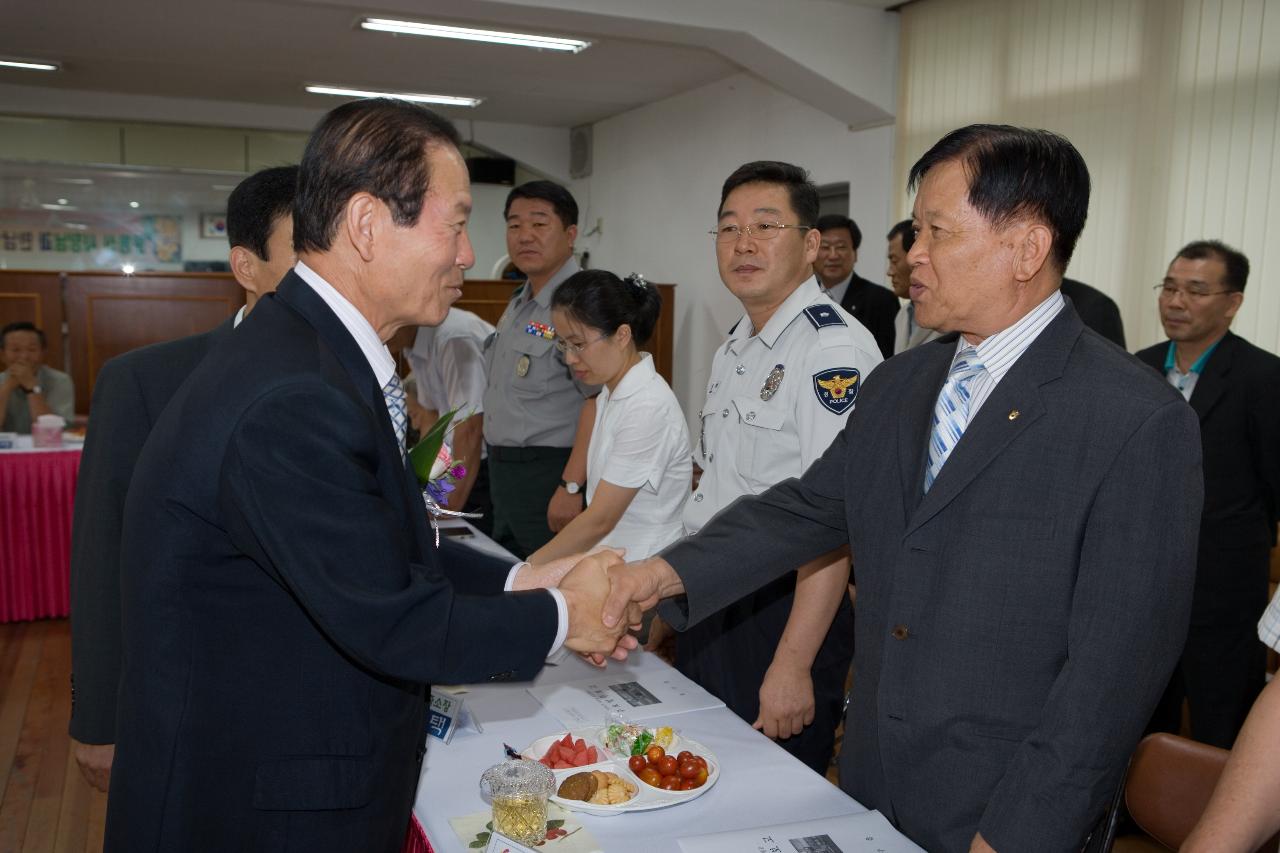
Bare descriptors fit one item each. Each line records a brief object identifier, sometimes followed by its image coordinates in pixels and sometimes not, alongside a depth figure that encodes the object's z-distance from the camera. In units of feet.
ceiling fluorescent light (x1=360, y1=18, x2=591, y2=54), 21.47
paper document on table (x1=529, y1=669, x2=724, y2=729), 6.15
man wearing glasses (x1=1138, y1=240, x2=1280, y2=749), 10.70
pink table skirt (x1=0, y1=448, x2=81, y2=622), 15.49
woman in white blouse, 8.69
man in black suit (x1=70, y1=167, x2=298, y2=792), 5.57
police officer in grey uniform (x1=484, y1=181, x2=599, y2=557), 12.32
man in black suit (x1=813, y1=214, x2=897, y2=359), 17.66
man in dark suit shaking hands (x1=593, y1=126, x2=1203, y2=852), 4.16
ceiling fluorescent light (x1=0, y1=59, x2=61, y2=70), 26.01
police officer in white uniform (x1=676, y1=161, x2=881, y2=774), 6.85
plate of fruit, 4.81
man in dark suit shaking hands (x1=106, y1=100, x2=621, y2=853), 3.65
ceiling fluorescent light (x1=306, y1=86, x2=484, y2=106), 29.25
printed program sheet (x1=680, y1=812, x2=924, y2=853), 4.37
